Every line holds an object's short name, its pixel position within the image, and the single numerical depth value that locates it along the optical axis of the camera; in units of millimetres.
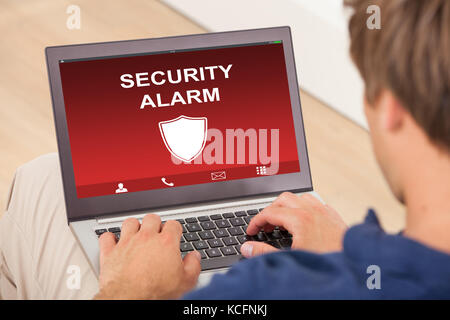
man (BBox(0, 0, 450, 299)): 1231
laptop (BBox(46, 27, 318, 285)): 1588
